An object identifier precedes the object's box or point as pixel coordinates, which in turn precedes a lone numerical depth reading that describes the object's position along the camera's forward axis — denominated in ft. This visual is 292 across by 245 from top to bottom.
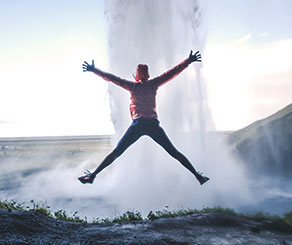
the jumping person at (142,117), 14.70
